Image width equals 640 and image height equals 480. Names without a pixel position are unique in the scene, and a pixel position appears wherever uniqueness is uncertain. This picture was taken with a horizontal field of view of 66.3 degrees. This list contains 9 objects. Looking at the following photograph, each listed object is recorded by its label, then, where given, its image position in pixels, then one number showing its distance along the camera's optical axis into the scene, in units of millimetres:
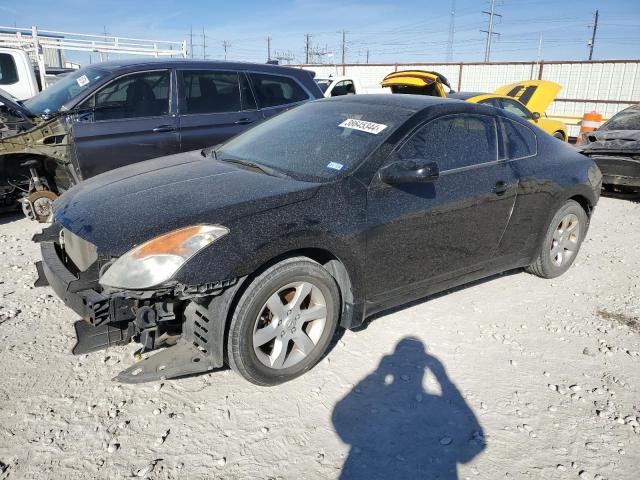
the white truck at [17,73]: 8375
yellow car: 9383
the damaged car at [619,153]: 7711
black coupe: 2529
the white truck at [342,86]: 10719
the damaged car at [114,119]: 5160
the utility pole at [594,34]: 45269
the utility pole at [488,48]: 40156
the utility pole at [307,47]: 65875
